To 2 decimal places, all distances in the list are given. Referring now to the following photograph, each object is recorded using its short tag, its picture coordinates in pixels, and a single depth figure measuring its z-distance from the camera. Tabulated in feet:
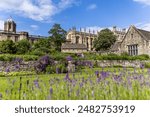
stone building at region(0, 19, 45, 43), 293.02
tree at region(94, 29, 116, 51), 252.01
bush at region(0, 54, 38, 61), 81.50
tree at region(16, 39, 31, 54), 213.05
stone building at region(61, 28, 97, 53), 270.87
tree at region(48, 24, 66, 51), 267.39
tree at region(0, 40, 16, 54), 196.17
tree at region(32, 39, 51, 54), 236.79
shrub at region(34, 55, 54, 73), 70.74
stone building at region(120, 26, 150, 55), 140.83
